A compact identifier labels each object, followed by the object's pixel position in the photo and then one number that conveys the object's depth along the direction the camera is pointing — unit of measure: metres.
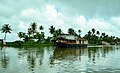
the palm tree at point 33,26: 42.81
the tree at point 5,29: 40.52
